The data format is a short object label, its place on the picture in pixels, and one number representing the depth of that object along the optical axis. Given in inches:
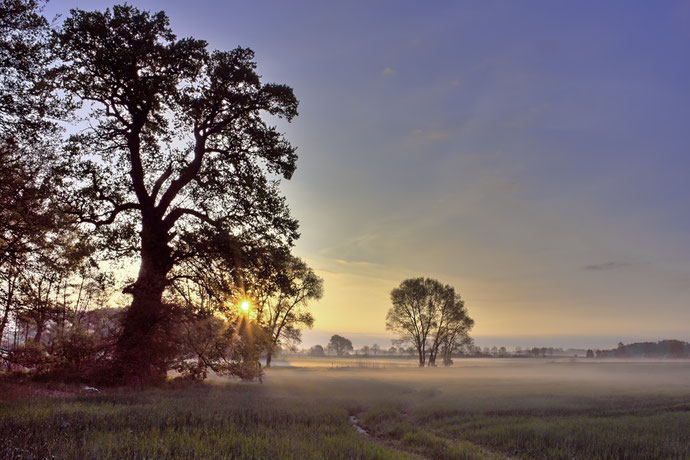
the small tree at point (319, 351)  7636.3
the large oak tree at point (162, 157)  768.3
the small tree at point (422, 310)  3058.6
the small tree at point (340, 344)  7332.7
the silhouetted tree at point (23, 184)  520.7
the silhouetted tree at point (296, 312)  2162.9
